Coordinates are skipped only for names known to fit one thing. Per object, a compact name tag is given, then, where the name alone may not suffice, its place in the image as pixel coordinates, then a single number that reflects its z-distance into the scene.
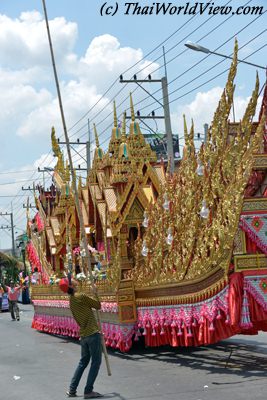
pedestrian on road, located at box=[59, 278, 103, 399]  8.35
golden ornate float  8.78
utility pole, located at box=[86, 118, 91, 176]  35.05
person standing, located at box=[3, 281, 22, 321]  25.75
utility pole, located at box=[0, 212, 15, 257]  68.62
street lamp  15.31
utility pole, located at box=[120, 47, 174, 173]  19.62
